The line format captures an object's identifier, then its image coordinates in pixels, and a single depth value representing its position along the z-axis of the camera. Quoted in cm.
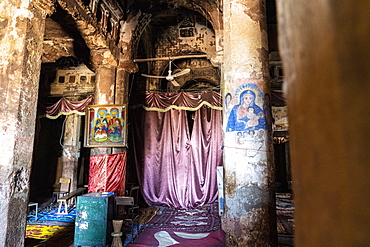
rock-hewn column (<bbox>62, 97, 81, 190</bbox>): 913
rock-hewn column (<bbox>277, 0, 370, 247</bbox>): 20
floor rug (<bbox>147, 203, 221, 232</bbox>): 560
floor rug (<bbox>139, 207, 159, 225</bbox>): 618
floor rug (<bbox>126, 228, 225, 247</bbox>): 443
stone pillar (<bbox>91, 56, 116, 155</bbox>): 657
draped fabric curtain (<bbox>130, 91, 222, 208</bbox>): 799
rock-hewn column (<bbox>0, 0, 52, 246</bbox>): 307
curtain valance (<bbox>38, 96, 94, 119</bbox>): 782
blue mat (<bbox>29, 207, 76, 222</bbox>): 639
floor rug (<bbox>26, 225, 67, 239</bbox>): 488
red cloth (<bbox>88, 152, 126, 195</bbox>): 608
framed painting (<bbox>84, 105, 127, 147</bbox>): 622
